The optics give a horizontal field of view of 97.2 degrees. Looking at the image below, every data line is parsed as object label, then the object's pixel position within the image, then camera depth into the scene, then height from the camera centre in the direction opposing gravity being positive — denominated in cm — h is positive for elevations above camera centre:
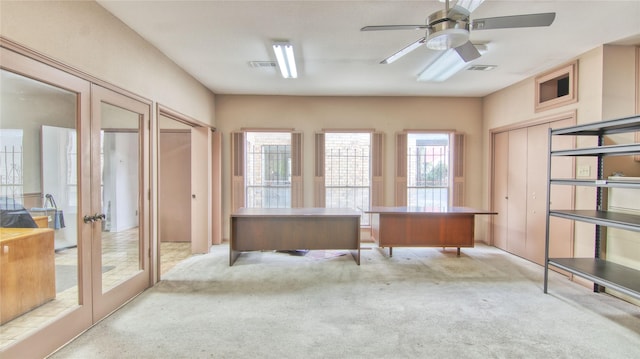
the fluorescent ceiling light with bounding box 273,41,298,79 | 316 +143
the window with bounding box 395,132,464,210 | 553 +11
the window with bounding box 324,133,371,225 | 552 +8
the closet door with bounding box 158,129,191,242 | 536 -24
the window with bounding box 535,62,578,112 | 356 +122
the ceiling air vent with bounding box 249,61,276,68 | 375 +148
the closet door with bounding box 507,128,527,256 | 451 -29
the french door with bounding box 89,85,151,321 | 248 -30
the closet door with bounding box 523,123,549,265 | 414 -24
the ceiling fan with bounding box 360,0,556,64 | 202 +112
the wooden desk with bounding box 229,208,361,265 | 413 -86
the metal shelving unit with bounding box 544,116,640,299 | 243 -41
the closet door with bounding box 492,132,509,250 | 492 -23
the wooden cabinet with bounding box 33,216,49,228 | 222 -38
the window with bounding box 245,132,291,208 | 548 +19
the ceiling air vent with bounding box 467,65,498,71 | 388 +149
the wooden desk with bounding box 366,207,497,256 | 430 -83
